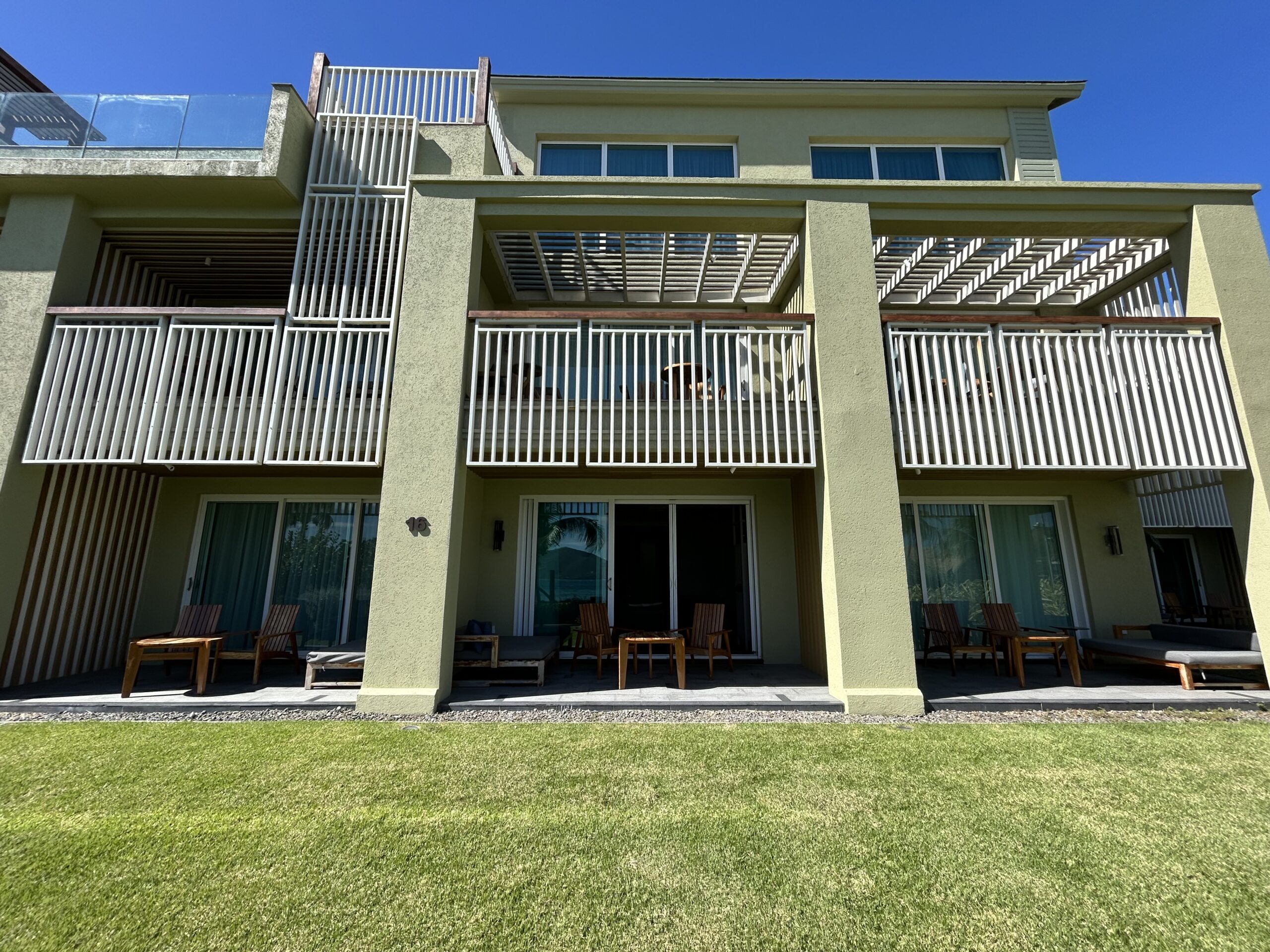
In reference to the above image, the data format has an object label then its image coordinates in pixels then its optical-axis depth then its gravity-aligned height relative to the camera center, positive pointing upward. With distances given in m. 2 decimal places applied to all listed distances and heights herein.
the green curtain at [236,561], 7.63 +0.41
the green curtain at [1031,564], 7.84 +0.45
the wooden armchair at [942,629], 7.16 -0.44
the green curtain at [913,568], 7.83 +0.37
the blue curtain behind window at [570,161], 8.92 +6.87
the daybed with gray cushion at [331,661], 5.67 -0.70
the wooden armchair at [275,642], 6.08 -0.60
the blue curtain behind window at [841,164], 8.85 +6.81
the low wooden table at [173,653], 5.34 -0.62
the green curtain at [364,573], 7.54 +0.25
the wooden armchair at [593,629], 7.05 -0.46
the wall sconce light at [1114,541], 7.75 +0.75
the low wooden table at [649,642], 5.87 -0.53
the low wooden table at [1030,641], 5.87 -0.54
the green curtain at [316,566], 7.56 +0.35
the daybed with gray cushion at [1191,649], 5.54 -0.57
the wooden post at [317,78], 7.14 +6.59
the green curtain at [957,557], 7.90 +0.54
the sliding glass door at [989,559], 7.86 +0.51
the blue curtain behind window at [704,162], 8.95 +6.89
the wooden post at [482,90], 7.36 +6.62
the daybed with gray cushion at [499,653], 6.00 -0.67
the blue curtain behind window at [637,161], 8.91 +6.88
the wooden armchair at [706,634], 6.77 -0.50
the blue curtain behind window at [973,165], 8.87 +6.80
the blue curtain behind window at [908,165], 8.85 +6.79
